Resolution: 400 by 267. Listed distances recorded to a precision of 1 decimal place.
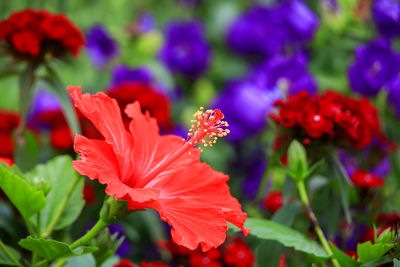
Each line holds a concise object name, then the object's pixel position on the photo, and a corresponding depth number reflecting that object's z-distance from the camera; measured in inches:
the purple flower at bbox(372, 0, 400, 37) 56.5
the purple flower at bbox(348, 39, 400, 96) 53.4
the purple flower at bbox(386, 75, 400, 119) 54.0
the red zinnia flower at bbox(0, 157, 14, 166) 44.8
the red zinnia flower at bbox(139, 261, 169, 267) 46.3
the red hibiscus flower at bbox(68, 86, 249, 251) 39.9
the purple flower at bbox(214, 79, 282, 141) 64.2
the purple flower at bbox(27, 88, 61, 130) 58.9
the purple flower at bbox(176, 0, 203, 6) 97.1
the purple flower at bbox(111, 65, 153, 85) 62.8
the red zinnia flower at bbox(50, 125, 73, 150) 54.4
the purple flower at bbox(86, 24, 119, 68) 67.2
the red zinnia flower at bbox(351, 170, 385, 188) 50.2
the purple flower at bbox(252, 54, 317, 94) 53.9
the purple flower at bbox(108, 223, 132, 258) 53.6
